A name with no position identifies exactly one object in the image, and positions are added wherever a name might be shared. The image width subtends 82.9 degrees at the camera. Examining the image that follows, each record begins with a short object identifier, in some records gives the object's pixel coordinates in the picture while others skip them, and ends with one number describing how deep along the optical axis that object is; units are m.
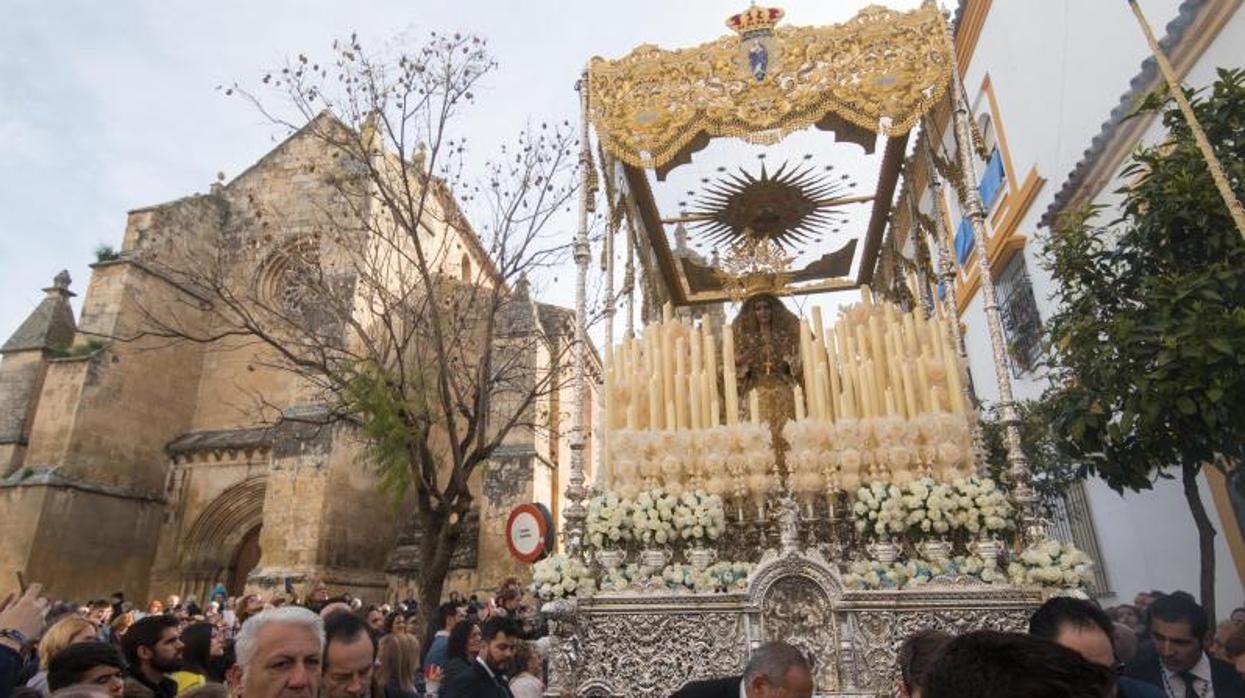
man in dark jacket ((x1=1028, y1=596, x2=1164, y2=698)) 2.21
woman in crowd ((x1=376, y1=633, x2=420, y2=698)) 3.79
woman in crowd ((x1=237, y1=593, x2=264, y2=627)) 7.06
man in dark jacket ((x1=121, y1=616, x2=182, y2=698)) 3.41
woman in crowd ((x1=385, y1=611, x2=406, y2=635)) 6.43
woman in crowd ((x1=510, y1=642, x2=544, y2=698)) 4.54
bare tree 8.52
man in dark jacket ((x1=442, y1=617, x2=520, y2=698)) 3.71
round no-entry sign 7.79
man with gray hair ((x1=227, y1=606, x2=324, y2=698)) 2.22
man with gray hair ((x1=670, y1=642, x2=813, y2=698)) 2.56
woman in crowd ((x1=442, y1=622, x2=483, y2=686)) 4.25
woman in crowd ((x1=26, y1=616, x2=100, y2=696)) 3.51
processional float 4.12
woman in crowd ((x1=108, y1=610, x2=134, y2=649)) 7.05
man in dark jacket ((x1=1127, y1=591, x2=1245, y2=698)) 3.60
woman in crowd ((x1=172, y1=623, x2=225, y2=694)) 3.57
